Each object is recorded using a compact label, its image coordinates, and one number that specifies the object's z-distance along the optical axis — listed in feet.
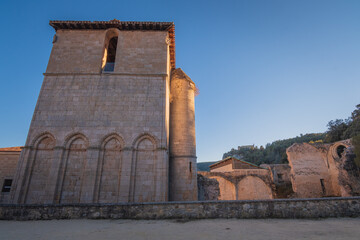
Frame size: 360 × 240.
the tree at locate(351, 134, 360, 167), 51.08
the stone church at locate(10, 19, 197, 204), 31.07
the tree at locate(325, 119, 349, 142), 101.09
